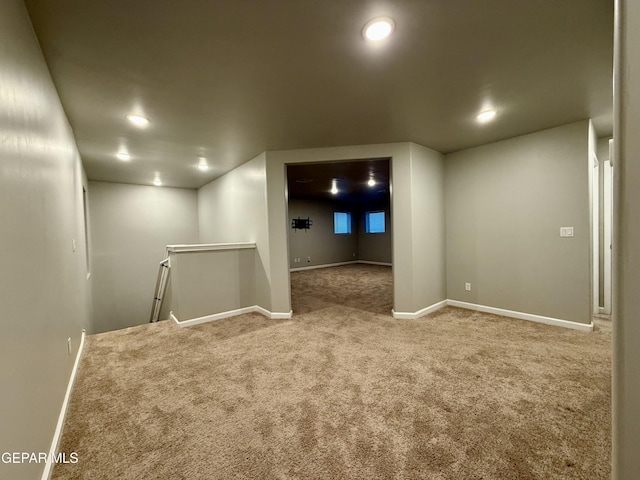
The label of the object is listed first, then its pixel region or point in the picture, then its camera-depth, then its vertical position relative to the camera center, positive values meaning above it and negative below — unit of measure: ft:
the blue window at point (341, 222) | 32.32 +1.38
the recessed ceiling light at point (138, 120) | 8.55 +3.96
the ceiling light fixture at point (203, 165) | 13.62 +4.00
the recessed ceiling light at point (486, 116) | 8.79 +3.82
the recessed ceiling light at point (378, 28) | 4.88 +3.84
